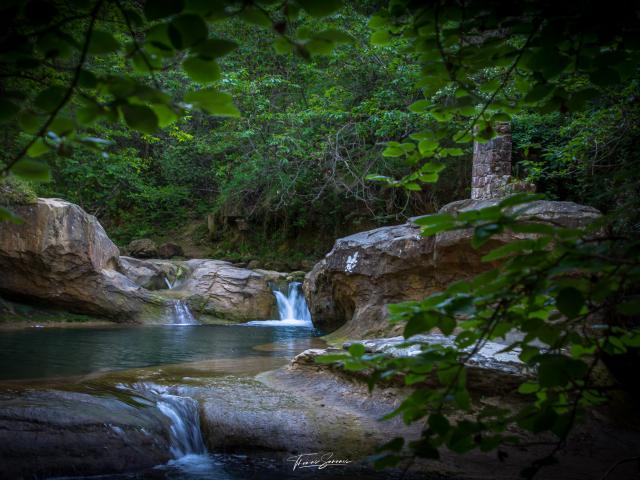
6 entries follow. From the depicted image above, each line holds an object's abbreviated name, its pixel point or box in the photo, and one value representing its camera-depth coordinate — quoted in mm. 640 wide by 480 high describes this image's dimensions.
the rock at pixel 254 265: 17141
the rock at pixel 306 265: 17359
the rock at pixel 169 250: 19219
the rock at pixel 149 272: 14195
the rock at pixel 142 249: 18922
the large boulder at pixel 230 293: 13703
